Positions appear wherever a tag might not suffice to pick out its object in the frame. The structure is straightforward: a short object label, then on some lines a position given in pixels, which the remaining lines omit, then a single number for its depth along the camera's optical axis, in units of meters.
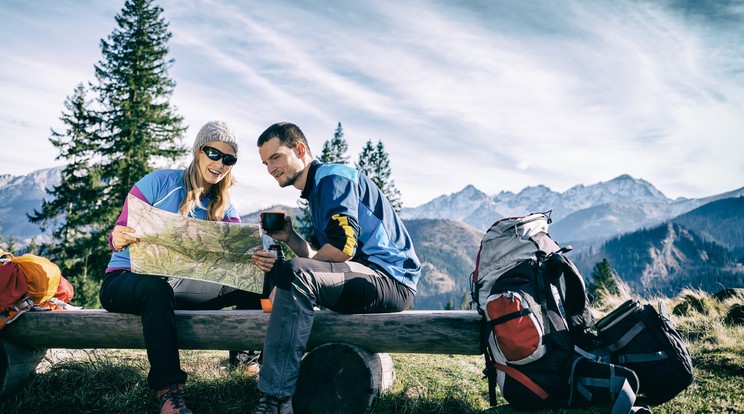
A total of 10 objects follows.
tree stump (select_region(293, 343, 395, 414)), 3.74
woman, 3.71
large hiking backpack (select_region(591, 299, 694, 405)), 3.37
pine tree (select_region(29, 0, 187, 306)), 22.75
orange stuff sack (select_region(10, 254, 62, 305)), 4.40
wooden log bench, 3.75
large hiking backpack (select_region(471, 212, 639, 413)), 3.32
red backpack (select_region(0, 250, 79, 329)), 4.31
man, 3.42
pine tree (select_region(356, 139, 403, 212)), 44.78
